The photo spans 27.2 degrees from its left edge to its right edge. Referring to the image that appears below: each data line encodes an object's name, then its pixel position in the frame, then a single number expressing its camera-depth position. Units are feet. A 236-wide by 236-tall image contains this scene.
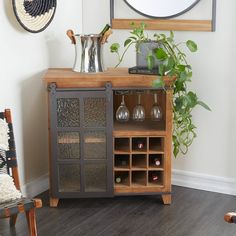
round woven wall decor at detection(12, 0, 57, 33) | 9.71
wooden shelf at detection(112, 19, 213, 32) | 10.54
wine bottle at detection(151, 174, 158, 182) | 10.42
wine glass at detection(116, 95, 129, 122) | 10.46
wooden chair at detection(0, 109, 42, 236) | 7.62
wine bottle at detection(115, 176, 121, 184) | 10.37
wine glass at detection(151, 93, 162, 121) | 10.46
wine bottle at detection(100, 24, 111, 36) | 10.06
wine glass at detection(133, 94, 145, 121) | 10.50
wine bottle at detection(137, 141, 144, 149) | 10.24
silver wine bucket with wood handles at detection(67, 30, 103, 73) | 10.06
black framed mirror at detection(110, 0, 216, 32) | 10.55
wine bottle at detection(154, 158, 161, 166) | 10.24
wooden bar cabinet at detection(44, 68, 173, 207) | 9.68
